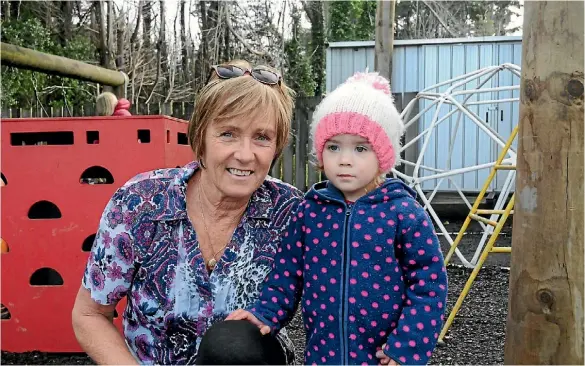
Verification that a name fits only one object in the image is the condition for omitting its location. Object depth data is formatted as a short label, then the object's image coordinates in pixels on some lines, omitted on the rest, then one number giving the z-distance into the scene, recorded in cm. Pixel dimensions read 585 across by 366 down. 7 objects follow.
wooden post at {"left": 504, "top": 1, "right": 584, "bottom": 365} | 179
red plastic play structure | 332
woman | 166
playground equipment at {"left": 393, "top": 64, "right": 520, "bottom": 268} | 481
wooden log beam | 345
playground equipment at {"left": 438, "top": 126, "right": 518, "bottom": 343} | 339
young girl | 160
